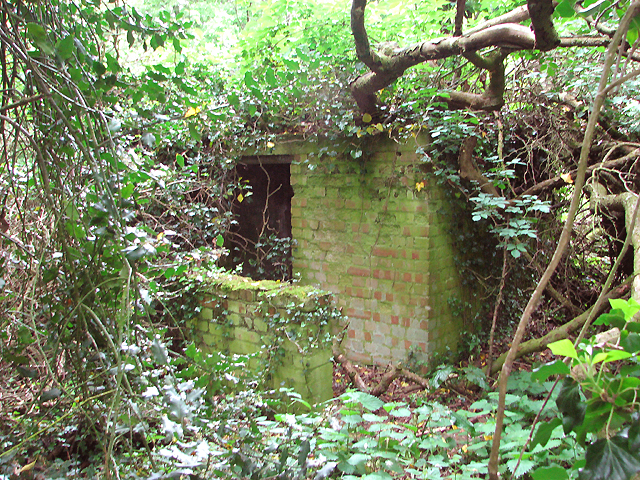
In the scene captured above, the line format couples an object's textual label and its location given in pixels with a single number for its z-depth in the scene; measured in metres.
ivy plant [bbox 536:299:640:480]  0.95
